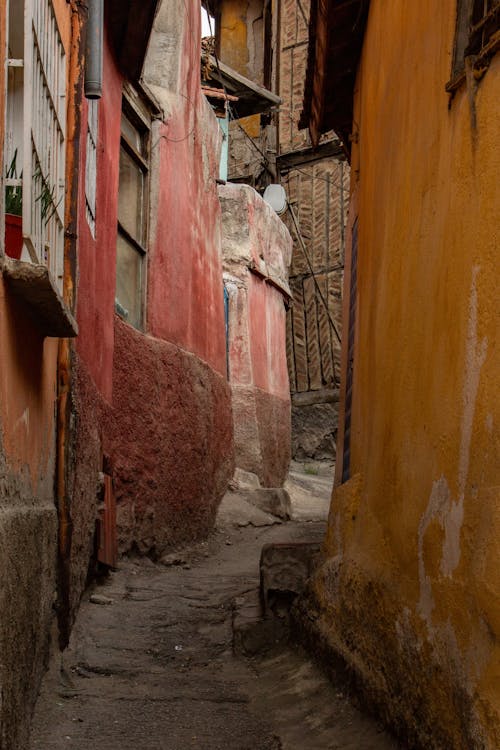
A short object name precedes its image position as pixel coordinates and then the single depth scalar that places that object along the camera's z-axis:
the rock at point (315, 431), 16.84
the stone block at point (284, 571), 5.30
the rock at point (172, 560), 7.48
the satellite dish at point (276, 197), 16.52
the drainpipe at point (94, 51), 5.05
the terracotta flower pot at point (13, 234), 3.35
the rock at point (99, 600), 5.76
